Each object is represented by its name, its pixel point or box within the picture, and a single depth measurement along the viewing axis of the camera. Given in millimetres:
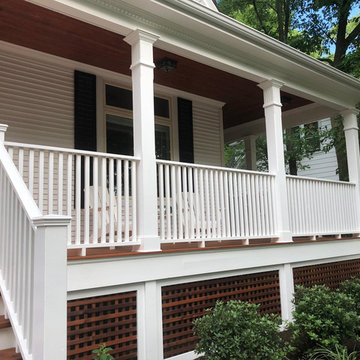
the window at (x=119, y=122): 6449
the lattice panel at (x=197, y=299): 4191
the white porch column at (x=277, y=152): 5805
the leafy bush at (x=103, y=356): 2737
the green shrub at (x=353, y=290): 4934
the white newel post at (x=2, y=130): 3512
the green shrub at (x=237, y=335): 3406
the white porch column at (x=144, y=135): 4227
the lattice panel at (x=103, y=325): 3497
